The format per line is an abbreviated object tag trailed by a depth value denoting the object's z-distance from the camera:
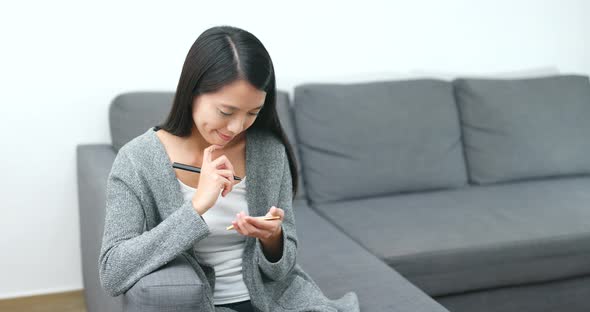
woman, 1.27
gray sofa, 2.02
